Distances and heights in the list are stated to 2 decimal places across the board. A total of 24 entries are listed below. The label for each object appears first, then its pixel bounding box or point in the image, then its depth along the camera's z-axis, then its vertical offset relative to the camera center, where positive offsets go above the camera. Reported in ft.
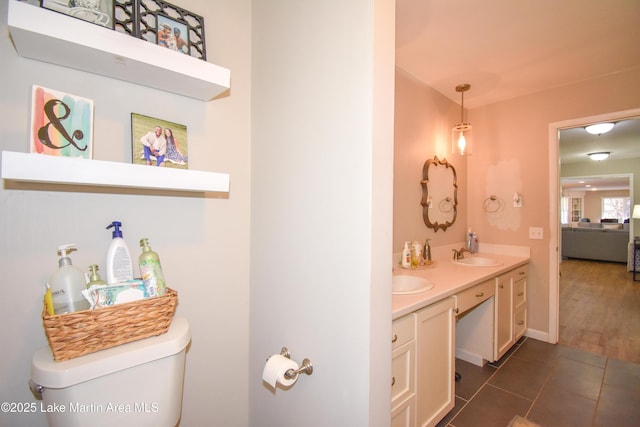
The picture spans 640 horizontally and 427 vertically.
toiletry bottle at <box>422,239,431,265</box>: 7.64 -1.05
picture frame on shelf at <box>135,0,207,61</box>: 3.14 +2.31
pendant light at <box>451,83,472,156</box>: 8.37 +2.41
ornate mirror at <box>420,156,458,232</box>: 8.16 +0.66
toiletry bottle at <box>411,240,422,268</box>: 7.09 -1.05
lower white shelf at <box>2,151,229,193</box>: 2.26 +0.37
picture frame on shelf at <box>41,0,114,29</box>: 2.52 +1.93
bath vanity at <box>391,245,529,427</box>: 4.18 -2.35
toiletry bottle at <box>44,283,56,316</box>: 2.39 -0.82
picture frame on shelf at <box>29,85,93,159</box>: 2.50 +0.85
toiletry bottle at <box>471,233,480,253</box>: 9.62 -0.99
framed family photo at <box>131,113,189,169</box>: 3.17 +0.85
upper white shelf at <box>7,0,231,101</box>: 2.33 +1.56
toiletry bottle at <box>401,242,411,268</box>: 6.94 -1.11
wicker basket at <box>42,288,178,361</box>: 2.32 -1.06
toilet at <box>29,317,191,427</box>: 2.33 -1.60
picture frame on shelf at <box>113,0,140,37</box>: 2.98 +2.18
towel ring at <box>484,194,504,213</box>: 9.62 +0.40
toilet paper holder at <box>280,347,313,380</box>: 3.20 -1.86
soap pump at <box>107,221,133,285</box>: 2.84 -0.51
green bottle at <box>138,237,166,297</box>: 2.86 -0.66
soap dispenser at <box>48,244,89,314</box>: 2.51 -0.71
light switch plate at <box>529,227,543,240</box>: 8.85 -0.57
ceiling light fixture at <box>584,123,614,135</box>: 10.34 +3.40
